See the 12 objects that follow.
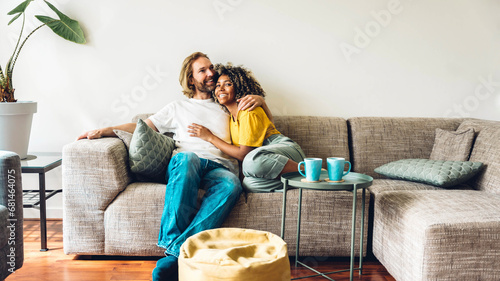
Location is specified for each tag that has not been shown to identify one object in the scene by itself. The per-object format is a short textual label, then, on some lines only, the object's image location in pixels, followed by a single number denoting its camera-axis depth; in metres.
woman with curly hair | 2.06
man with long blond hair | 1.87
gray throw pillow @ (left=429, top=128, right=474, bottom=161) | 2.34
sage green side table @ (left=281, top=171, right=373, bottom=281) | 1.70
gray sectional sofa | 1.60
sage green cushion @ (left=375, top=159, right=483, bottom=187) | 2.15
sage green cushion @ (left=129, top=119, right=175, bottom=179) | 2.11
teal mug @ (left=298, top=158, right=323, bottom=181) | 1.75
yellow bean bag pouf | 1.23
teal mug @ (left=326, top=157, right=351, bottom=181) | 1.75
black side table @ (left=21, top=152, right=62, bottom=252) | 2.21
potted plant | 2.36
